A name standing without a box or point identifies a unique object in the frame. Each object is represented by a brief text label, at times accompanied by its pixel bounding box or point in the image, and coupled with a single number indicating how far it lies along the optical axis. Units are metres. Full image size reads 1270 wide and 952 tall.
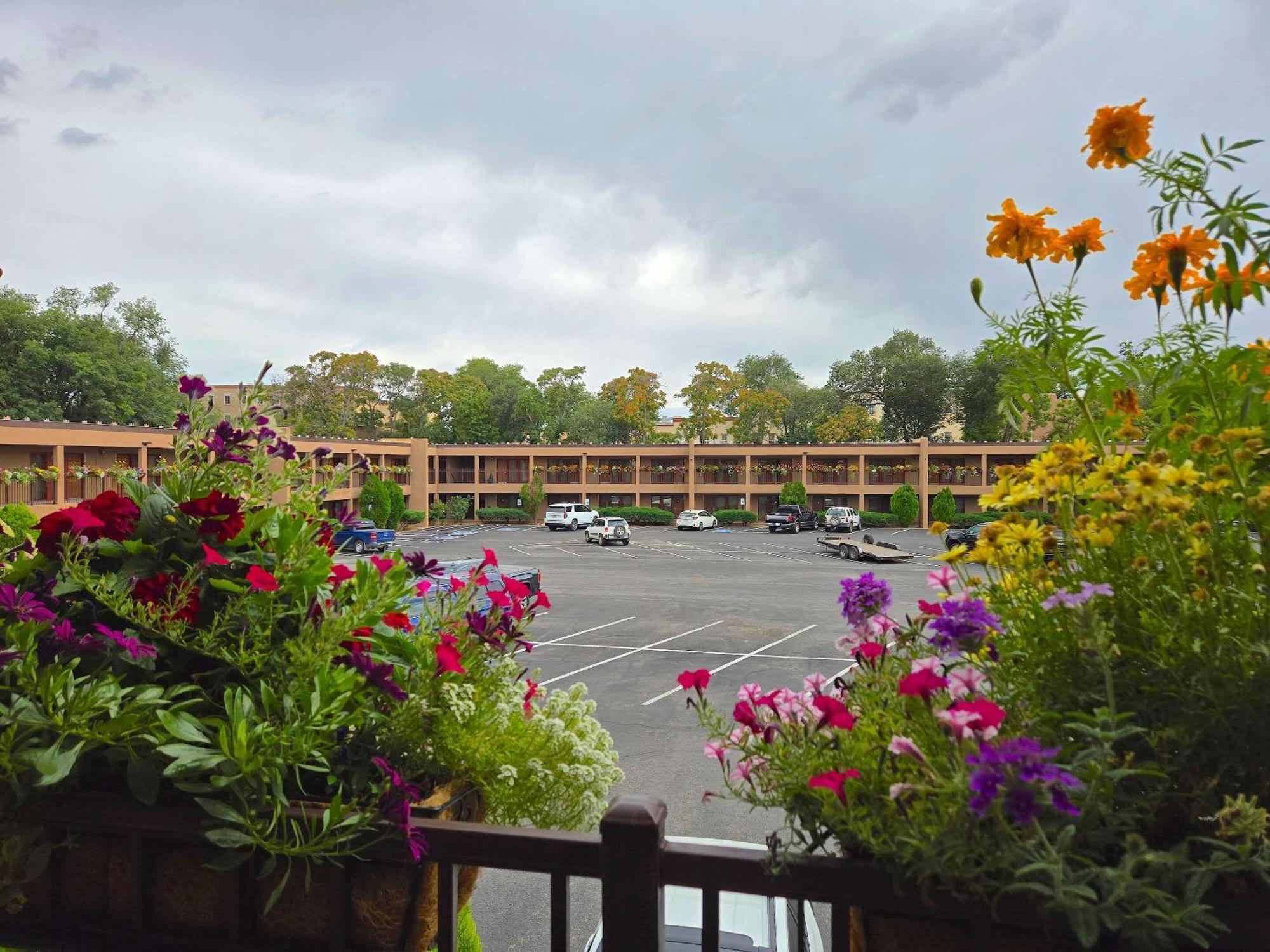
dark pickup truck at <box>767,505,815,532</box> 41.38
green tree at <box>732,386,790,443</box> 56.72
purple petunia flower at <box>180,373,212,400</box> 1.80
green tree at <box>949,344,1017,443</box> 48.06
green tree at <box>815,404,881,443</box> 54.03
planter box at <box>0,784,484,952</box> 1.43
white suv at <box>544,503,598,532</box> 41.88
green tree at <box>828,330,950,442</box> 55.91
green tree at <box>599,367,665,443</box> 56.69
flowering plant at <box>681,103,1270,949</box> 1.04
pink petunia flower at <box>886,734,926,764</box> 1.11
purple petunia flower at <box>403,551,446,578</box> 1.83
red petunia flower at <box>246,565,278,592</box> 1.45
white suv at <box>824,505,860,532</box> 39.56
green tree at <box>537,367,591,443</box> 62.94
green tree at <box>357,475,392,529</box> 38.25
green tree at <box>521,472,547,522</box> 46.94
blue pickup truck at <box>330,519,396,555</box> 28.53
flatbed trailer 27.53
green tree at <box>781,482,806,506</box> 45.78
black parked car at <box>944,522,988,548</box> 27.95
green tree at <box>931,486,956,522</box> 41.19
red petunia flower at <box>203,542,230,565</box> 1.51
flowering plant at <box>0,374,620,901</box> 1.37
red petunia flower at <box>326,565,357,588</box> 1.75
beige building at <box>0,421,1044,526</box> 45.12
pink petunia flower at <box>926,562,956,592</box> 1.55
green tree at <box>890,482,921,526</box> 44.28
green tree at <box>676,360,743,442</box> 56.31
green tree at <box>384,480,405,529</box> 39.47
